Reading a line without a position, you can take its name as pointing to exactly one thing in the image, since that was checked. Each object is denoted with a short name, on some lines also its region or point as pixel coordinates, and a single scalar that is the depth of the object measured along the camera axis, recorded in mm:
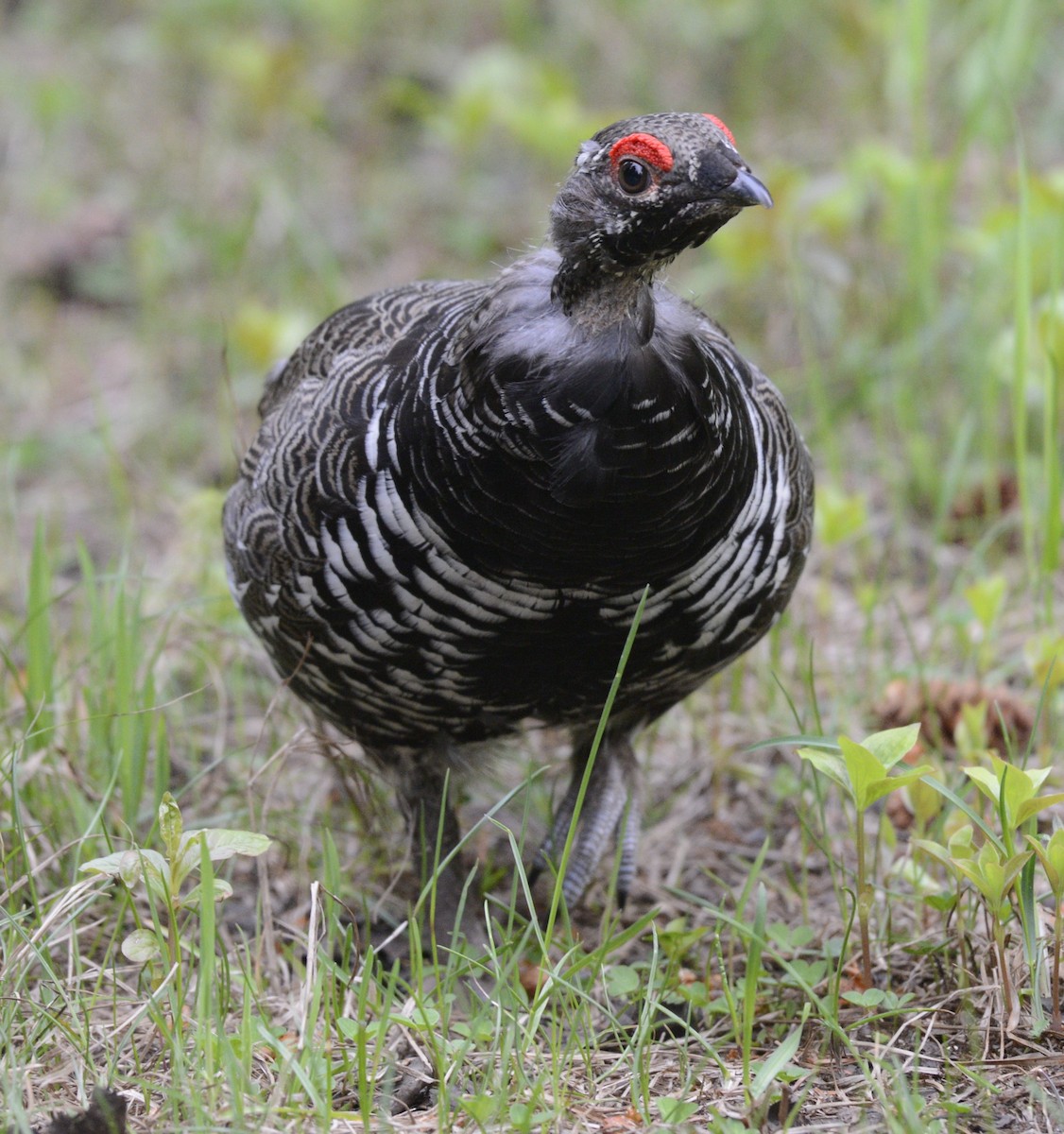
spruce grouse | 5500
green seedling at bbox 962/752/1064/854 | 5332
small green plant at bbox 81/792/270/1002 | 5520
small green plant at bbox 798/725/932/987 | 5379
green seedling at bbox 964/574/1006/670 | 7973
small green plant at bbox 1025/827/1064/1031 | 5281
